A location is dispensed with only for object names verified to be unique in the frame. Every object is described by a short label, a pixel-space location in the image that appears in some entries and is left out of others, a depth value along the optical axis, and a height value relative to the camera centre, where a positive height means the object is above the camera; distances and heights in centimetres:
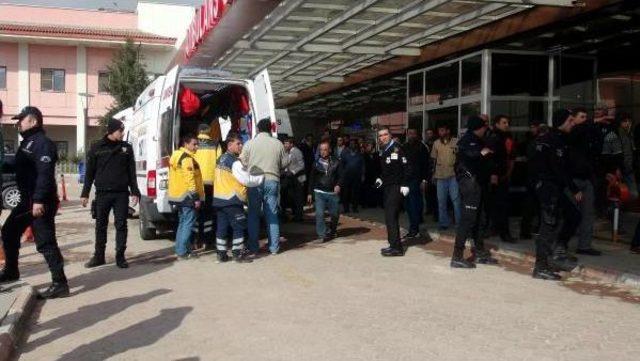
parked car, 1553 -85
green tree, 3269 +426
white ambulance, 894 +65
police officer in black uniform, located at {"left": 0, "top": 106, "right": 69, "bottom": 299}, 617 -30
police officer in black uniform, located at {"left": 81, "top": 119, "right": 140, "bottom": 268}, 788 -29
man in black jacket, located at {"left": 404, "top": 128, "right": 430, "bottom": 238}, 1011 -29
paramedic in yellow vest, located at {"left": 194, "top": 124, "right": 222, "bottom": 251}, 898 -14
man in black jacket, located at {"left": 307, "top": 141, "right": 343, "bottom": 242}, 1004 -48
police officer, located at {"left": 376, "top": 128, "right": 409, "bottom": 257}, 841 -29
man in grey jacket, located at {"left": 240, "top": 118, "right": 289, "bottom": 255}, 867 -27
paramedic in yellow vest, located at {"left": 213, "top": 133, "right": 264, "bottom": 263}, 823 -56
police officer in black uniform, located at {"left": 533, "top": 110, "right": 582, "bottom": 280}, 691 -23
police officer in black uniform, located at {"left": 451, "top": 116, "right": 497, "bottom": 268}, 750 -18
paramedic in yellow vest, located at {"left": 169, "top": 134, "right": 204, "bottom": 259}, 830 -39
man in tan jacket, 1035 -17
